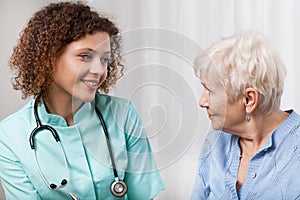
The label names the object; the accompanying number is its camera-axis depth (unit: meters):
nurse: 1.31
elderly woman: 1.21
